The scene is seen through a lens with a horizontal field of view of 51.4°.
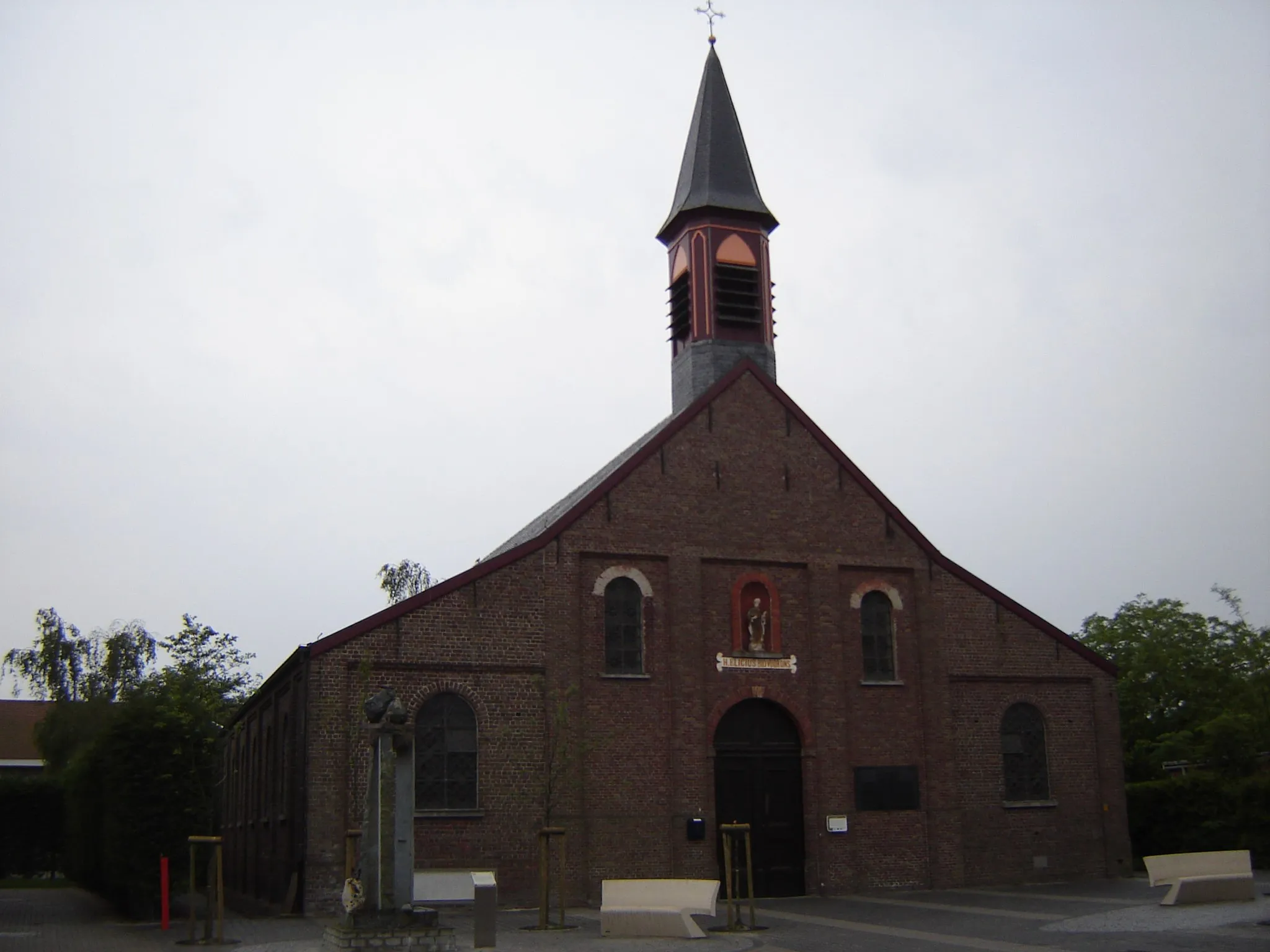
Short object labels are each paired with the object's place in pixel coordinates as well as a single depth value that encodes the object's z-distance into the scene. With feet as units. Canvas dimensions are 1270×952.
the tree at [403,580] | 180.45
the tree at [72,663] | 167.32
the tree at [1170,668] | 129.59
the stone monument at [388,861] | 46.73
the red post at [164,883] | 64.64
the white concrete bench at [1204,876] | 63.82
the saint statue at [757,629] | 83.62
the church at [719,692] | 75.05
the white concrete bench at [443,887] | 70.59
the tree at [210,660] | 181.68
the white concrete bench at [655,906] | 58.29
